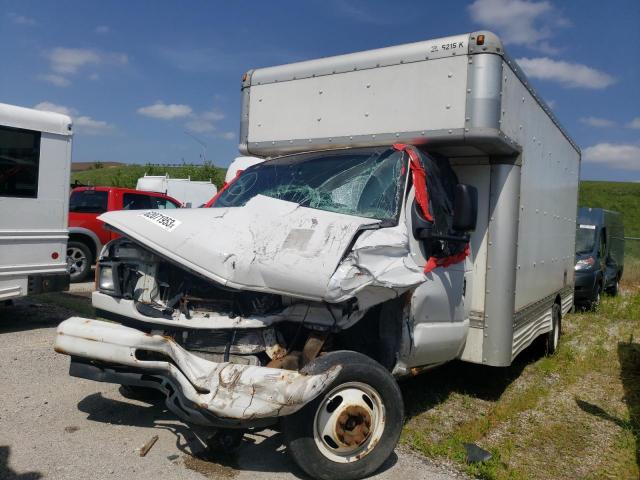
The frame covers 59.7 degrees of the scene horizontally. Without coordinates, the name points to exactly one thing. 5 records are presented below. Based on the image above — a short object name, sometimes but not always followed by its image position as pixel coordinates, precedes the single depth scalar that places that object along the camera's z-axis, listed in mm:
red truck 11617
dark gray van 11562
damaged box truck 3414
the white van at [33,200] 7066
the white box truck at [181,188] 19750
